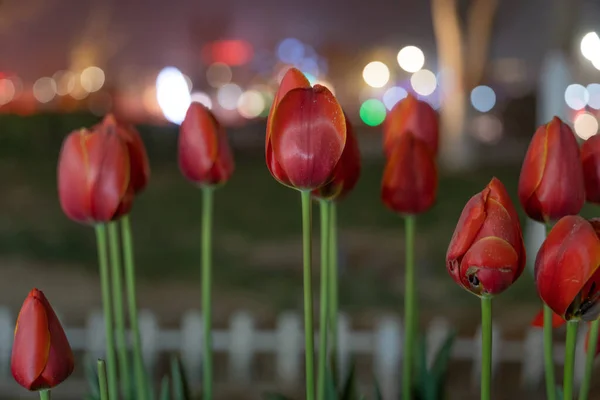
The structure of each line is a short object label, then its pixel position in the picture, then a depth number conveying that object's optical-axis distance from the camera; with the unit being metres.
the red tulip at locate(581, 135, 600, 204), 0.91
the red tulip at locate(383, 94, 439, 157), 1.01
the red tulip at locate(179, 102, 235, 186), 0.96
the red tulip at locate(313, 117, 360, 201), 0.92
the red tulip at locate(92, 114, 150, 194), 0.95
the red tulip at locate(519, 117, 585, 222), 0.88
